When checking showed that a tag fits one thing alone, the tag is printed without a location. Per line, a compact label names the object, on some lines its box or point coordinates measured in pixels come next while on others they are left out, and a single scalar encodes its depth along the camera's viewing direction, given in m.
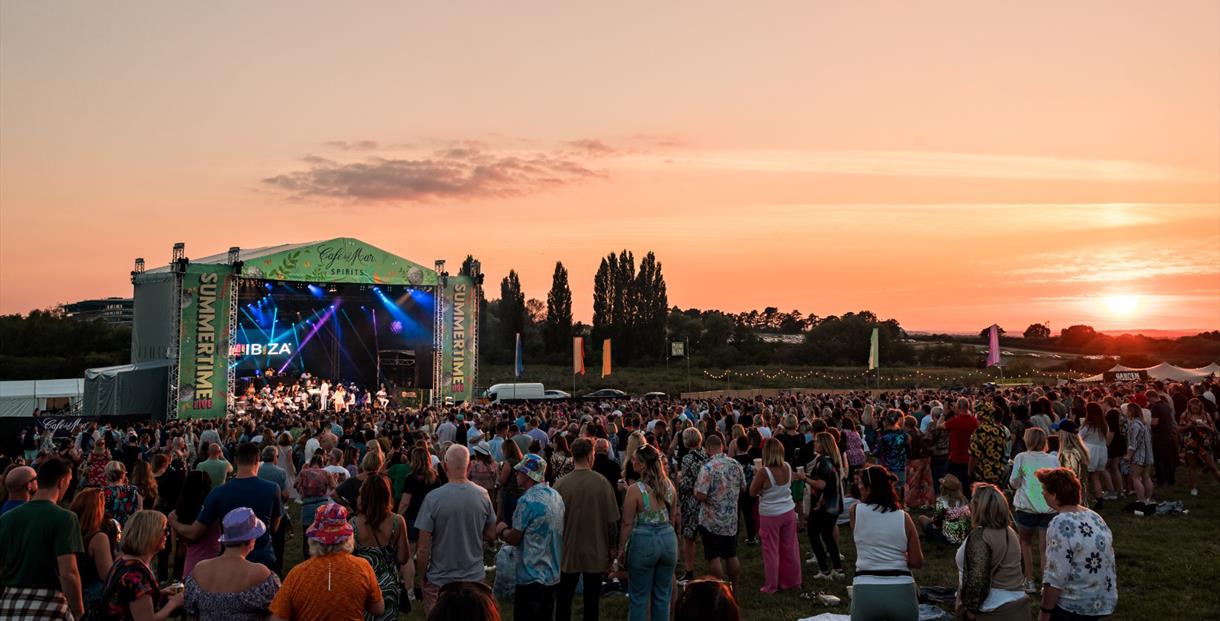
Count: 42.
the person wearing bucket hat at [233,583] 4.18
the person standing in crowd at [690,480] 8.11
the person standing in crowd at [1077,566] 4.82
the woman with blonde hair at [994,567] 5.02
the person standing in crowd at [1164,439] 13.56
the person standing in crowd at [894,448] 12.27
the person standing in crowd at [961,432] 11.32
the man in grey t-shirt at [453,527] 5.69
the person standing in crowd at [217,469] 7.97
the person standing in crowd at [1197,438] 13.49
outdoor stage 29.50
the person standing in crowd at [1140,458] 12.34
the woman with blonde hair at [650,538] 6.39
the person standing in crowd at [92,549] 5.36
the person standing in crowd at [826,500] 8.77
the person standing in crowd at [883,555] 5.20
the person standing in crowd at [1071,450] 8.52
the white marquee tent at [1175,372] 39.94
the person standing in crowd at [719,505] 7.60
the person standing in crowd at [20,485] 5.61
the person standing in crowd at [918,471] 12.62
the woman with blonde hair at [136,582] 4.57
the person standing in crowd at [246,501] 6.04
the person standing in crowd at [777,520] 8.18
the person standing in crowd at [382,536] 5.39
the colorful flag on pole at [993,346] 29.69
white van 41.19
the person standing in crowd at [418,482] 7.54
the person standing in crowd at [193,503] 6.42
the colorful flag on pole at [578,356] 35.34
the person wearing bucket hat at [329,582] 4.12
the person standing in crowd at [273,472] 8.05
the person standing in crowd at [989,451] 10.16
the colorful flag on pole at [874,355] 33.98
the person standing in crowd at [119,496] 7.50
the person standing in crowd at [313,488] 7.31
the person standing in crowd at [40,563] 5.01
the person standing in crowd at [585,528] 6.23
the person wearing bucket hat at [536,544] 5.87
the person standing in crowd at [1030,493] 7.99
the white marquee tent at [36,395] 39.31
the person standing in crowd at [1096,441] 11.60
